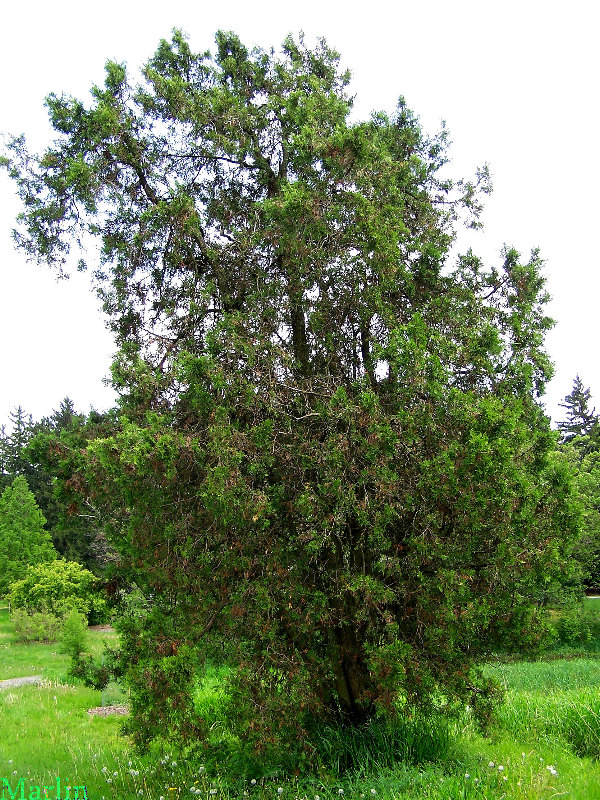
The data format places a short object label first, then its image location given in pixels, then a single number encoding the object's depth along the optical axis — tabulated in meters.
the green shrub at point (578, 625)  18.30
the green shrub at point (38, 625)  19.81
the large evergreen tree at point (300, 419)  4.63
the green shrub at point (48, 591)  19.89
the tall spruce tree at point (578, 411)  37.88
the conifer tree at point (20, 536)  25.16
